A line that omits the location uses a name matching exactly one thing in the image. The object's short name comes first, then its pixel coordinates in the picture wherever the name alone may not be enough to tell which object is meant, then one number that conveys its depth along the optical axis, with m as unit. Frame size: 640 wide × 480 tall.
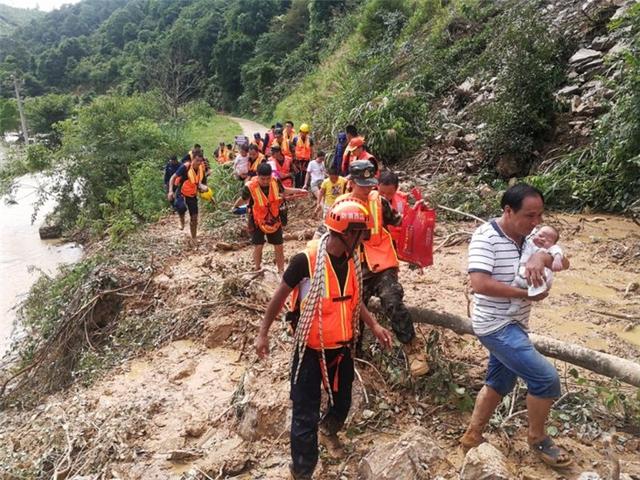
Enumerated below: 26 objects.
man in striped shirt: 2.55
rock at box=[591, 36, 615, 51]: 10.24
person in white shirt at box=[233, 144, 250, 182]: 9.29
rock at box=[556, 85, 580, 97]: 10.05
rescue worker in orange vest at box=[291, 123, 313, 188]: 11.25
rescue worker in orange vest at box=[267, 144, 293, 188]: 8.92
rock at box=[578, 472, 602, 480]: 2.63
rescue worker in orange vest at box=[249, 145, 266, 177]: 9.09
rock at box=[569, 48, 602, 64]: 10.25
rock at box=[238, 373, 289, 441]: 3.79
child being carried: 2.48
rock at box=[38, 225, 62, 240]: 18.61
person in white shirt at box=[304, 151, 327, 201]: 9.36
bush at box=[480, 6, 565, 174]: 10.08
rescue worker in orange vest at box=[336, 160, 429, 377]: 3.89
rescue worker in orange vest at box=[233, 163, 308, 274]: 6.09
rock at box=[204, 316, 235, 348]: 5.50
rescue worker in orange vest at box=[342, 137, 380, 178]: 6.58
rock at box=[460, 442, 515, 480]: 2.64
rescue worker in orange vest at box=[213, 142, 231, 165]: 15.54
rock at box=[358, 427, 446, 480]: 2.90
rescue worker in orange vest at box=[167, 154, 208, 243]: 8.92
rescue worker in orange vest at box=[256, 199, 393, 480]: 2.86
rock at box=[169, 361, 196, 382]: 5.15
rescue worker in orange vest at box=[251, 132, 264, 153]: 12.17
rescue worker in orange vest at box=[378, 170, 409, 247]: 4.35
